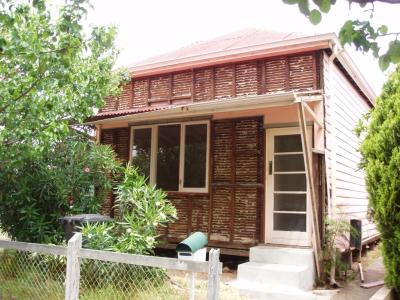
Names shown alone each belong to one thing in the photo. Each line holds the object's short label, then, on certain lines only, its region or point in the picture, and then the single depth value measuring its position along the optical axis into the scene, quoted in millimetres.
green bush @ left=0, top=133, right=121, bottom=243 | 7078
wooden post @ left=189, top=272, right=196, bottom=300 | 4375
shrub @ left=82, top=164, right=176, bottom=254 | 5867
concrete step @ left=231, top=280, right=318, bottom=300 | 6012
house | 7652
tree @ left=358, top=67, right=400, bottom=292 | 6133
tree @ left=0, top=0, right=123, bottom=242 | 4492
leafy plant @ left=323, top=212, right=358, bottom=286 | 7055
